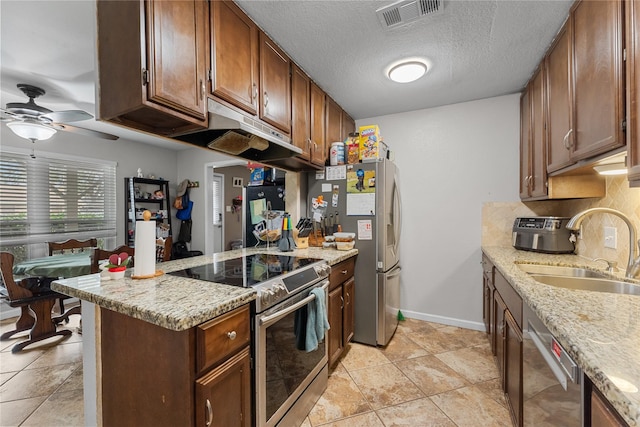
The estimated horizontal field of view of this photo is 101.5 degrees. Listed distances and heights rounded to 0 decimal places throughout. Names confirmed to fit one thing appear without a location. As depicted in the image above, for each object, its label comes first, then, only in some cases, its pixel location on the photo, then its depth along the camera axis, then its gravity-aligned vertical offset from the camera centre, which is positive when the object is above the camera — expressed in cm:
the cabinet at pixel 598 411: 53 -45
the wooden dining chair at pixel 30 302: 223 -78
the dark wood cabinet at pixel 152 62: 107 +66
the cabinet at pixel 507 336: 126 -74
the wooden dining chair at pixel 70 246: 298 -38
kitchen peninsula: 87 -49
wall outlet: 154 -18
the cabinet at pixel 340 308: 191 -76
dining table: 223 -47
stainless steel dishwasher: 71 -56
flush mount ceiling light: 201 +112
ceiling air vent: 144 +114
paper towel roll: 119 -18
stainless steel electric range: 113 -58
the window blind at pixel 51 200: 304 +18
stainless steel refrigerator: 225 -16
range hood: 137 +46
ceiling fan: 213 +81
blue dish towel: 146 -63
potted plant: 124 -25
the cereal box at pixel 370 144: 234 +60
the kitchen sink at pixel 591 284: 119 -39
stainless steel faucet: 120 -12
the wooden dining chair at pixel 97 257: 234 -39
